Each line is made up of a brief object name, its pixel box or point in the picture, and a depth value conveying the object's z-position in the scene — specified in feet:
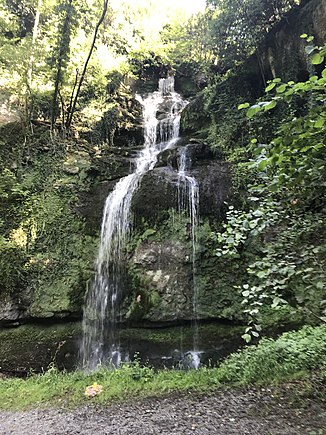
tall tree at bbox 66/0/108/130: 34.74
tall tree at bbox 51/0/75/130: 31.24
